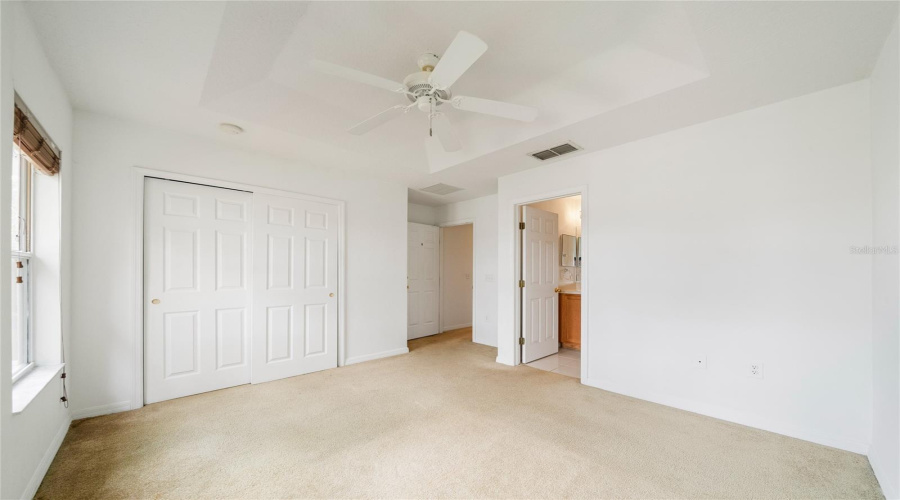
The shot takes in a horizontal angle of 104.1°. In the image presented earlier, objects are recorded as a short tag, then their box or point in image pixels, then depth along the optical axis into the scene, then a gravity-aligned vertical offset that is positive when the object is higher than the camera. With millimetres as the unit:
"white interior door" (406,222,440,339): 5766 -516
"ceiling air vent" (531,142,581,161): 3338 +979
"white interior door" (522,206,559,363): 4309 -440
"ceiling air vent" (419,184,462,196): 4965 +888
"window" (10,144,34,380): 2047 -79
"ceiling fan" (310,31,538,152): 1707 +939
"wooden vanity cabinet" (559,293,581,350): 4852 -981
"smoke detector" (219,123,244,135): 2940 +1039
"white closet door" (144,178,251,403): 3029 -348
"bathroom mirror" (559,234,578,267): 5436 +2
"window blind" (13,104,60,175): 1737 +590
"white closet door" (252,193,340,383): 3582 -392
